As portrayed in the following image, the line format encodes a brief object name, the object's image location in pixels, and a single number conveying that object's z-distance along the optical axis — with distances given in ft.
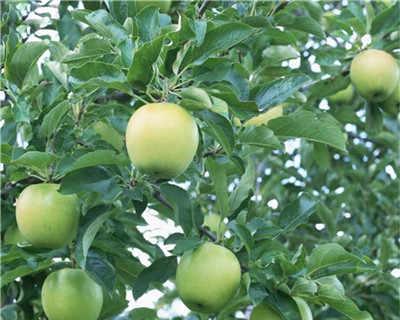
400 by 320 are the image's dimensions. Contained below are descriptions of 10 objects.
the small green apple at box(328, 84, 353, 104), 7.77
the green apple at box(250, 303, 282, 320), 5.44
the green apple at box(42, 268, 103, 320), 5.58
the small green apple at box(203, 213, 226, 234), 7.16
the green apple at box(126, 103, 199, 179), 5.13
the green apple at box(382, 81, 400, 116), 6.79
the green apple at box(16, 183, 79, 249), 5.48
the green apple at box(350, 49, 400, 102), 6.60
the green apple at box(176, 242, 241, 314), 5.37
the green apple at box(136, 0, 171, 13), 6.32
